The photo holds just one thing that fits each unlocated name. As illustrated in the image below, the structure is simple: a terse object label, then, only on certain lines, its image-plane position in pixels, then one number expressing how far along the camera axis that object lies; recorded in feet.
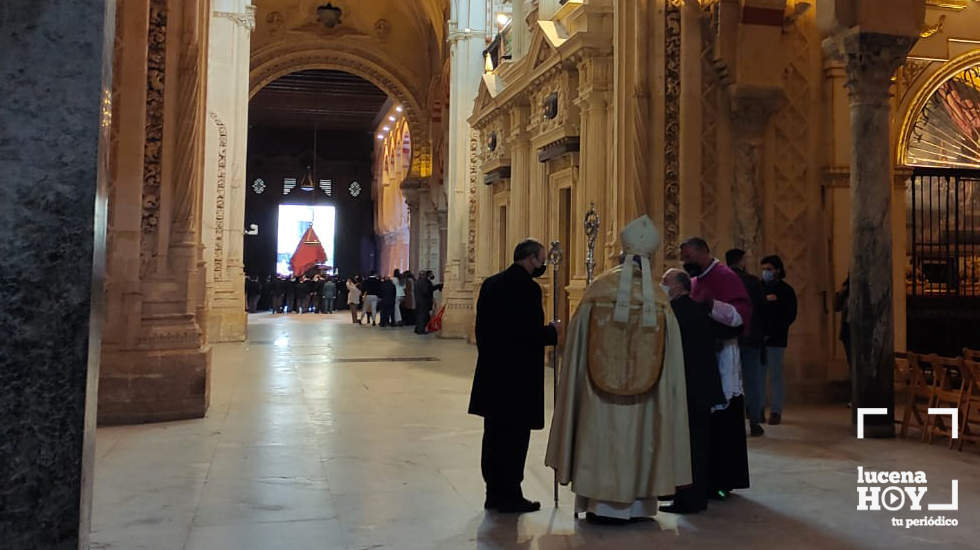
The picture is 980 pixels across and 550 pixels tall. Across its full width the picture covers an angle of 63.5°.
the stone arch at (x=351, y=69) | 81.10
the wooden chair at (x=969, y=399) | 20.48
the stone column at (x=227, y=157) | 55.93
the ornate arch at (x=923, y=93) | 33.27
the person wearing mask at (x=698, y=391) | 14.97
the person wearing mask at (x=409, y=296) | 74.54
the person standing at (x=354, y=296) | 81.82
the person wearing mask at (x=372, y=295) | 77.51
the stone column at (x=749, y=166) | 30.07
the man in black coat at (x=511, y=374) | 15.10
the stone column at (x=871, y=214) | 24.25
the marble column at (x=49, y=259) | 6.86
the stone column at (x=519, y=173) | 49.55
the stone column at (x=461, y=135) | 62.13
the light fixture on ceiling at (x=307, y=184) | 131.13
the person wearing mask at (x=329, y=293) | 97.35
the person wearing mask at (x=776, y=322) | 25.36
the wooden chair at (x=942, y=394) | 21.30
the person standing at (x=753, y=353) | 23.20
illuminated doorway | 130.52
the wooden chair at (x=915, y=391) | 22.62
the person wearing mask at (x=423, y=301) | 64.28
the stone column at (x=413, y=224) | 89.10
